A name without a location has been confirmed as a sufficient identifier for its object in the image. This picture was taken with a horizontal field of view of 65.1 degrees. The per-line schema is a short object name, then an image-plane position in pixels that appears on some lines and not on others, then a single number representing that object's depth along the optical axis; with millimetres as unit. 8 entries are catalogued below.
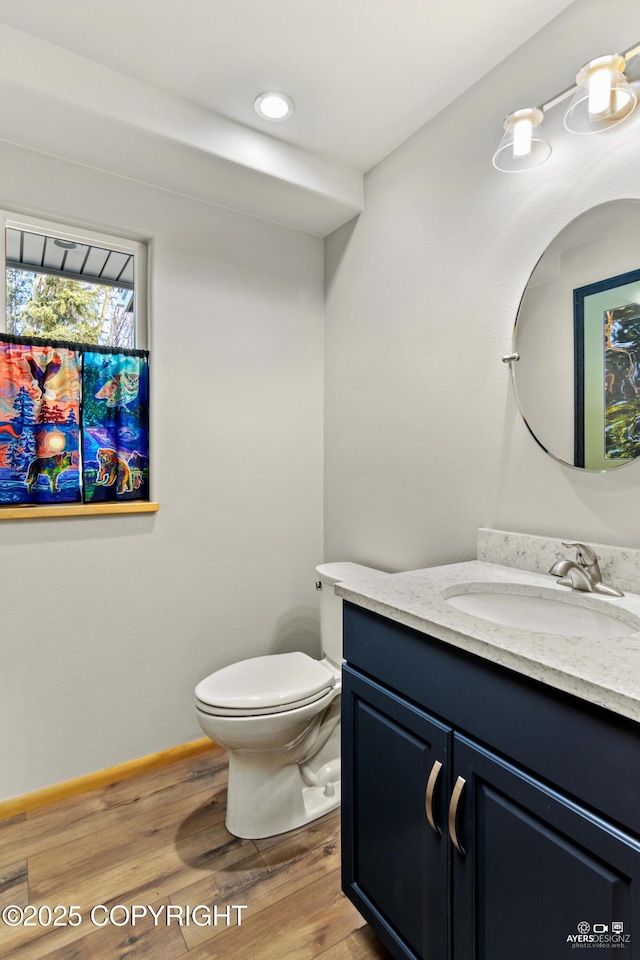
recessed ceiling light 1702
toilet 1548
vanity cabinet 714
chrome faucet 1198
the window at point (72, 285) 1829
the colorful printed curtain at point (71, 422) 1775
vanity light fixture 1177
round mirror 1246
